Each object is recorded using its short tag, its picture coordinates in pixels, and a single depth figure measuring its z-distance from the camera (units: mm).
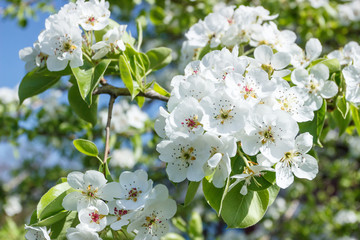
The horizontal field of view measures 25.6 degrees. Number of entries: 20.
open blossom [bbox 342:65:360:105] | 498
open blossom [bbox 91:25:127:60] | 501
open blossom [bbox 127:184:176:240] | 461
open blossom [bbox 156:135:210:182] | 449
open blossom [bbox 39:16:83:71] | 494
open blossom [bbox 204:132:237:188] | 439
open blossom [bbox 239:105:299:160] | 449
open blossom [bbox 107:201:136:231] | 450
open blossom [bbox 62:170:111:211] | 460
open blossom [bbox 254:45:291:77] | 493
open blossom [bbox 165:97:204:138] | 448
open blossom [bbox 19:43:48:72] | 514
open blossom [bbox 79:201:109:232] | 449
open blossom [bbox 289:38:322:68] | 523
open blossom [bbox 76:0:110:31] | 509
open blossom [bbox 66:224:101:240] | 446
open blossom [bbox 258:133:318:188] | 452
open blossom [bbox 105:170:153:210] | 459
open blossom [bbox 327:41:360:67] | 515
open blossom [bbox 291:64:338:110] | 497
